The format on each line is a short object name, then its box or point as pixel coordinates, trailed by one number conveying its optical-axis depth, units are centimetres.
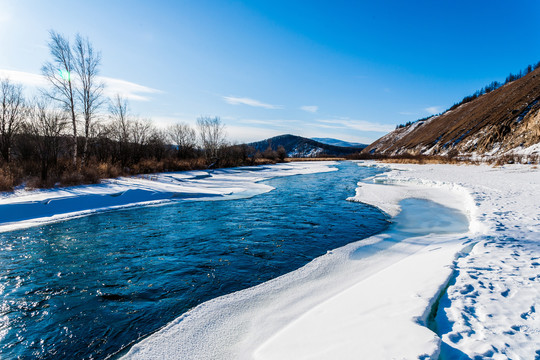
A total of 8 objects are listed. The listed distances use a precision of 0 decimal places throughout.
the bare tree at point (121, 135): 2254
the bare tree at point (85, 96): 1690
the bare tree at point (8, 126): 1545
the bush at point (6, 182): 1020
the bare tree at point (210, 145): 3721
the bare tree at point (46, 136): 1317
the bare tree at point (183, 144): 3270
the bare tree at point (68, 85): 1588
